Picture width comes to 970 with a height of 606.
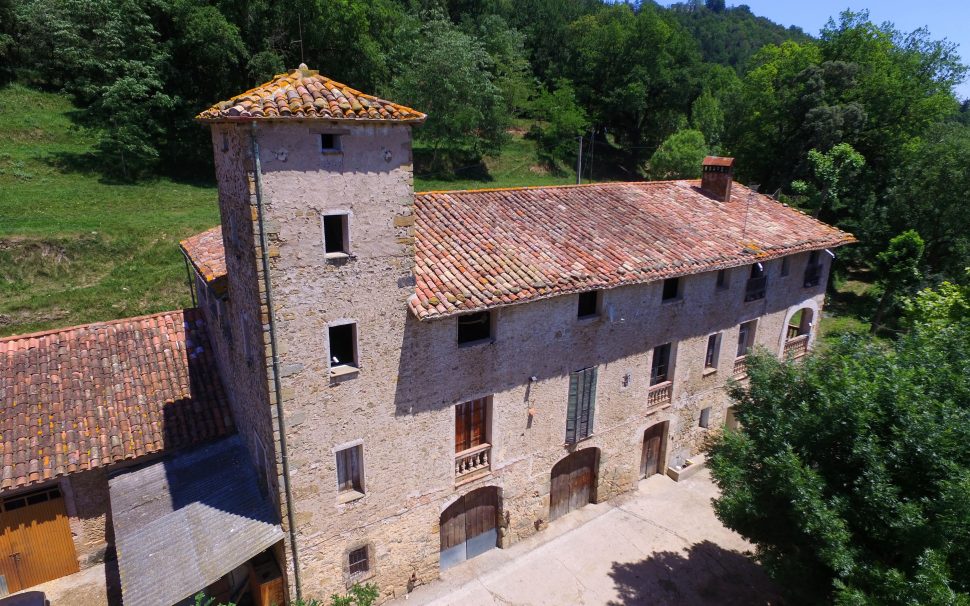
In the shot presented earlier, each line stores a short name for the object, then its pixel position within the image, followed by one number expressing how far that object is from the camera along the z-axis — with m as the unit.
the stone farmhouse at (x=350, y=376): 11.28
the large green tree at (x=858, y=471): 8.87
